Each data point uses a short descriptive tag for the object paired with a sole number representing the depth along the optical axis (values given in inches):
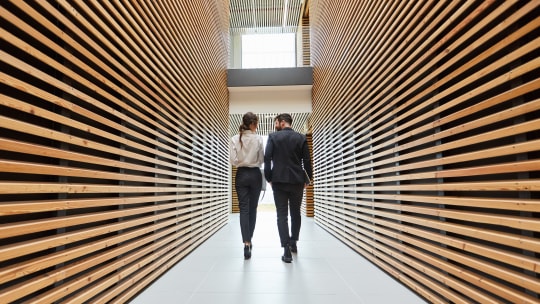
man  126.0
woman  130.0
